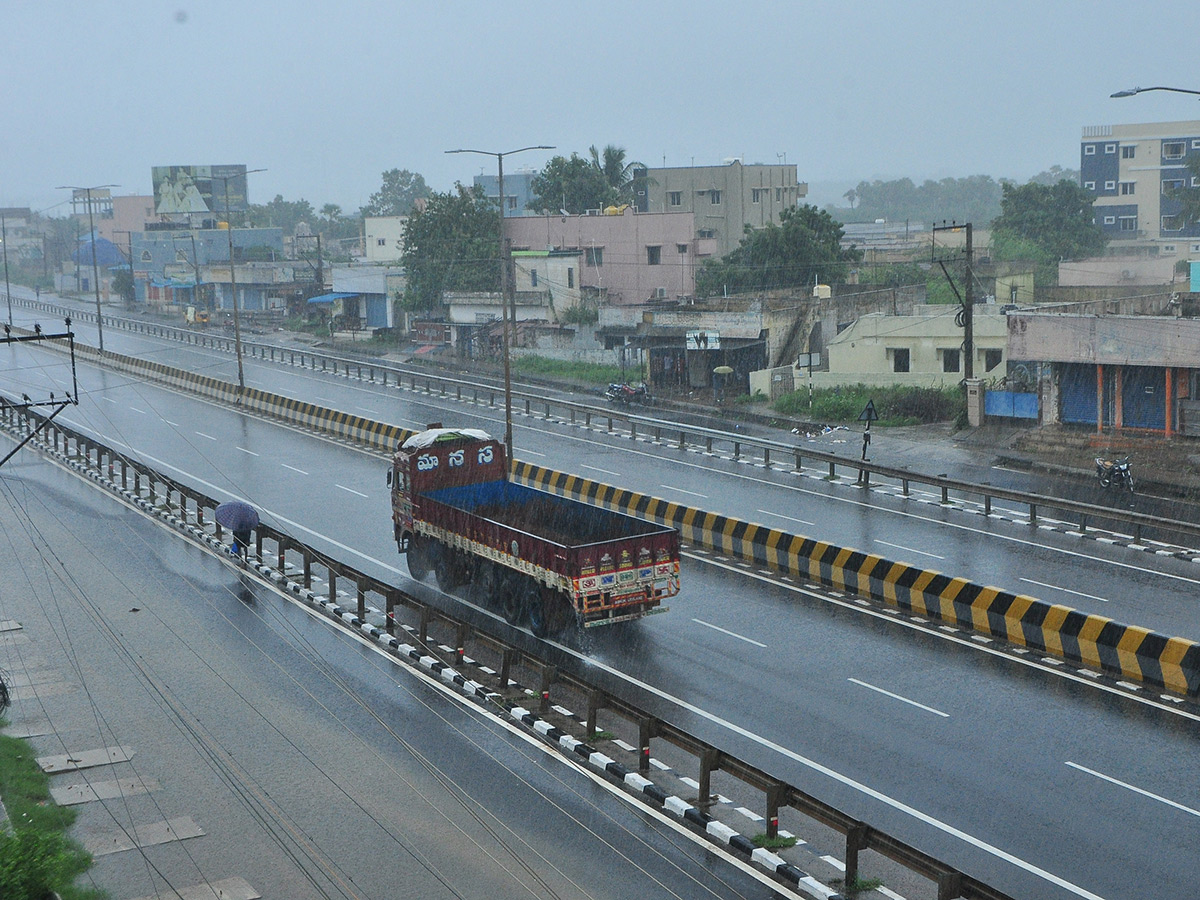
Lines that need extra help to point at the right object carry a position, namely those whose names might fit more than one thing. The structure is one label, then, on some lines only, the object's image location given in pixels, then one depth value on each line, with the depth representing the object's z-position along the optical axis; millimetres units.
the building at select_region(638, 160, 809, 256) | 93438
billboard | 127250
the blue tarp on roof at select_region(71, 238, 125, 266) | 130125
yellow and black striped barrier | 18500
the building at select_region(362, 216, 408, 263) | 107188
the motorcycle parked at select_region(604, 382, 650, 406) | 51688
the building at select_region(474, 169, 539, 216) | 122206
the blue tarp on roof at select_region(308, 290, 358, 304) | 84938
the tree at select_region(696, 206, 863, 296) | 70188
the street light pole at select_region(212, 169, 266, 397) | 52375
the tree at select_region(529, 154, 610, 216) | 91062
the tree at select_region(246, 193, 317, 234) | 178388
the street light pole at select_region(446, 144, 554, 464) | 35906
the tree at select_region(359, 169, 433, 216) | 180125
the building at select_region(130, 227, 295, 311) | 100750
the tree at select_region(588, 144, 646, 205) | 94688
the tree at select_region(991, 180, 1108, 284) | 91688
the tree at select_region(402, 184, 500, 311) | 74125
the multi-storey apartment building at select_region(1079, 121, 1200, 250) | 109438
